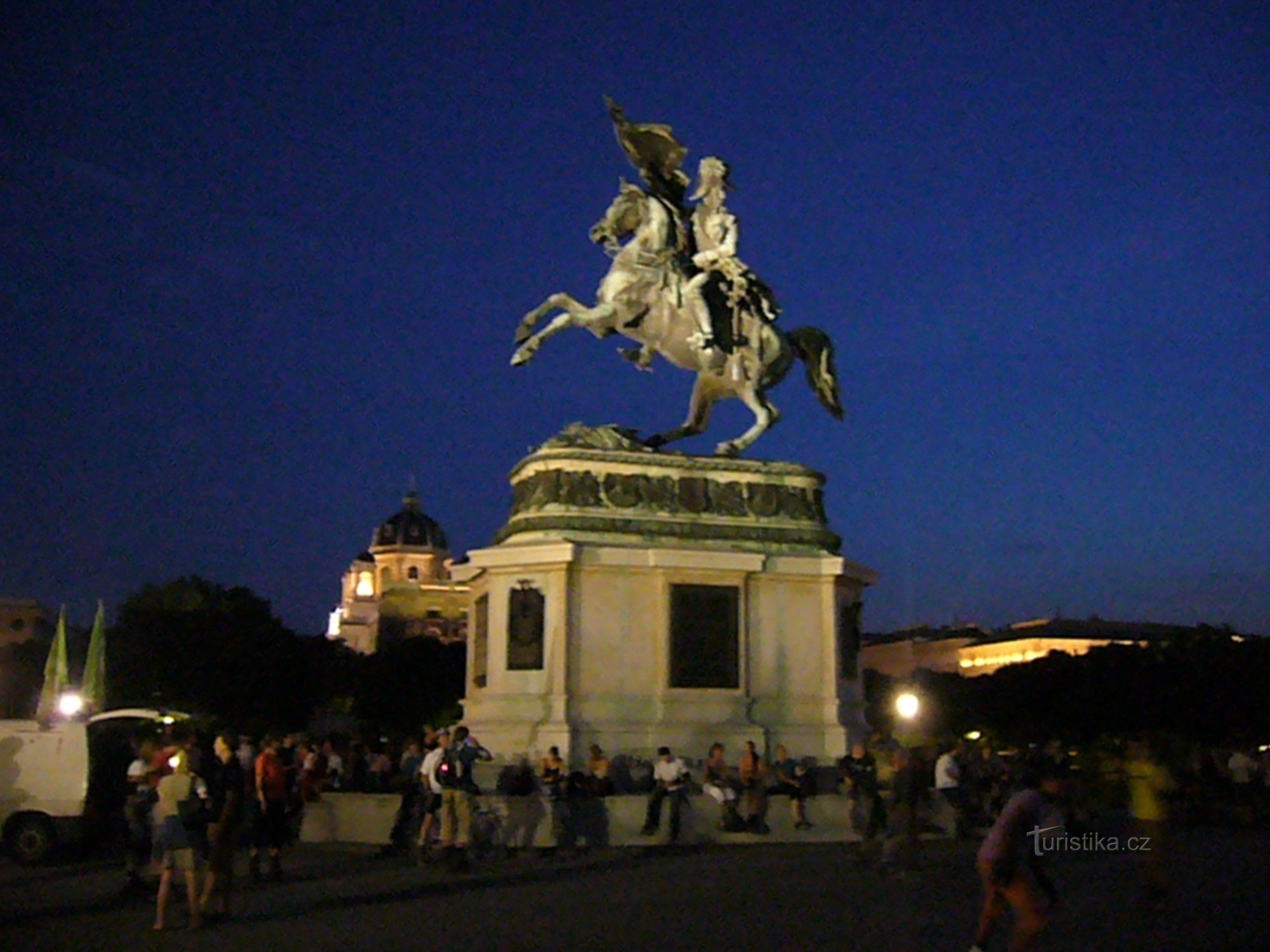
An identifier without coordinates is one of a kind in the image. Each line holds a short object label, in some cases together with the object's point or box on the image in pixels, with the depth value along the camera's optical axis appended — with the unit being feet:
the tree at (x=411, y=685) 250.78
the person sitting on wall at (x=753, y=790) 59.31
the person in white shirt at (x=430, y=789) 52.60
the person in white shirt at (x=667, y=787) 57.00
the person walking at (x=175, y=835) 37.37
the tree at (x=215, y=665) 199.82
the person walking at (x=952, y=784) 63.31
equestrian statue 73.00
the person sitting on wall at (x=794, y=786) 60.18
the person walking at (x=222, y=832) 39.50
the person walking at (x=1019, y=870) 27.89
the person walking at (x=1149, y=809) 37.55
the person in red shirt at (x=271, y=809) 48.49
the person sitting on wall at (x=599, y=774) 59.11
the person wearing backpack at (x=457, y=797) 50.72
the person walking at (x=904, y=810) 48.08
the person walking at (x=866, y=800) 55.06
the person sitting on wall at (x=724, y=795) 58.95
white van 54.80
